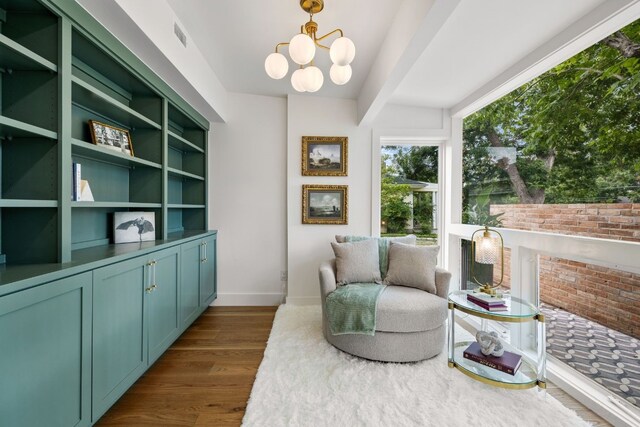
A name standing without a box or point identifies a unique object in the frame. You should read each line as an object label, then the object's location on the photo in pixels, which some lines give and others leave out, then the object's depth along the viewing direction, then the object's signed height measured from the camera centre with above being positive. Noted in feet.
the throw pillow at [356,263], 8.53 -1.58
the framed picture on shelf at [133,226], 6.93 -0.37
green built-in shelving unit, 4.34 +1.63
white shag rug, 5.01 -3.77
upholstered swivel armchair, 6.78 -3.01
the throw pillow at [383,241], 8.98 -0.97
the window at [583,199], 5.17 +0.37
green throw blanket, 6.77 -2.50
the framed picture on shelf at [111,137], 5.97 +1.77
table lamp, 6.76 -0.93
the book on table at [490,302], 6.04 -1.99
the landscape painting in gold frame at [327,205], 10.83 +0.34
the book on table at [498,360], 5.80 -3.24
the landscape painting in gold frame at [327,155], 10.82 +2.33
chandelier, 4.91 +2.96
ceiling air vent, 6.55 +4.46
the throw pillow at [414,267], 7.95 -1.62
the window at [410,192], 11.10 +0.89
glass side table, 5.58 -3.21
